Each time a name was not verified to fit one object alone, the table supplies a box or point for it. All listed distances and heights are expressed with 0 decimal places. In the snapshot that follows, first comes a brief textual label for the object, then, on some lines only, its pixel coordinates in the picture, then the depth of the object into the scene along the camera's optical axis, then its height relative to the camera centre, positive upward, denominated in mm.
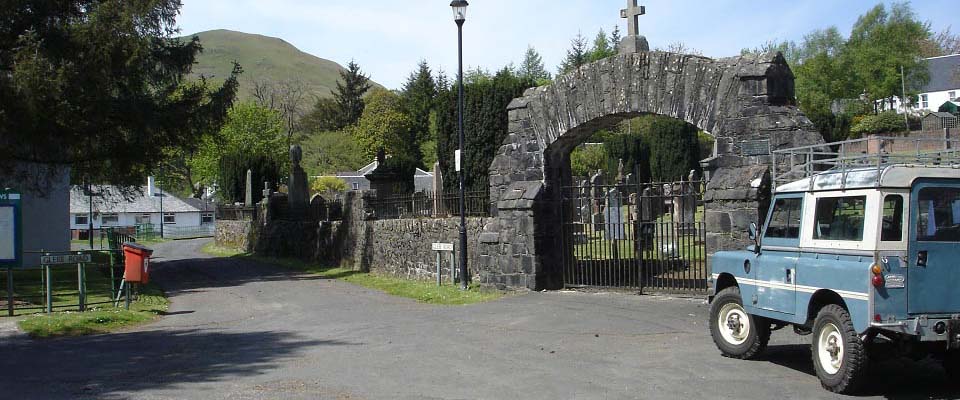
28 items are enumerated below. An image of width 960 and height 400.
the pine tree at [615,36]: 79750 +16457
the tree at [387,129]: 81875 +8703
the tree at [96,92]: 20828 +3474
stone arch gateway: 13531 +1473
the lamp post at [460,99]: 18203 +2587
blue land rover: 7555 -453
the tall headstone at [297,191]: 32594 +1189
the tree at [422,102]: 81438 +11037
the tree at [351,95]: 92125 +13471
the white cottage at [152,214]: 77375 +973
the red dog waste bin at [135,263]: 16266 -703
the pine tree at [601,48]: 77688 +15376
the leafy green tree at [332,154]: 81562 +6342
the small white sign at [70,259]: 15656 -579
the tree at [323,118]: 93375 +11293
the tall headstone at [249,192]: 44672 +1619
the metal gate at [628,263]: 15188 -865
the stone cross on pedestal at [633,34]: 15539 +3267
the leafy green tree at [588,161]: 59688 +3911
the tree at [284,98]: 90500 +13235
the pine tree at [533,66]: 82750 +14513
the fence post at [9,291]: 15344 -1110
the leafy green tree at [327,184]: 69875 +3090
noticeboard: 16062 -176
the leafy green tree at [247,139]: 74000 +7288
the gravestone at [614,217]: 15786 +2
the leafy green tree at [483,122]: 29578 +3329
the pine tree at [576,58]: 77562 +14320
